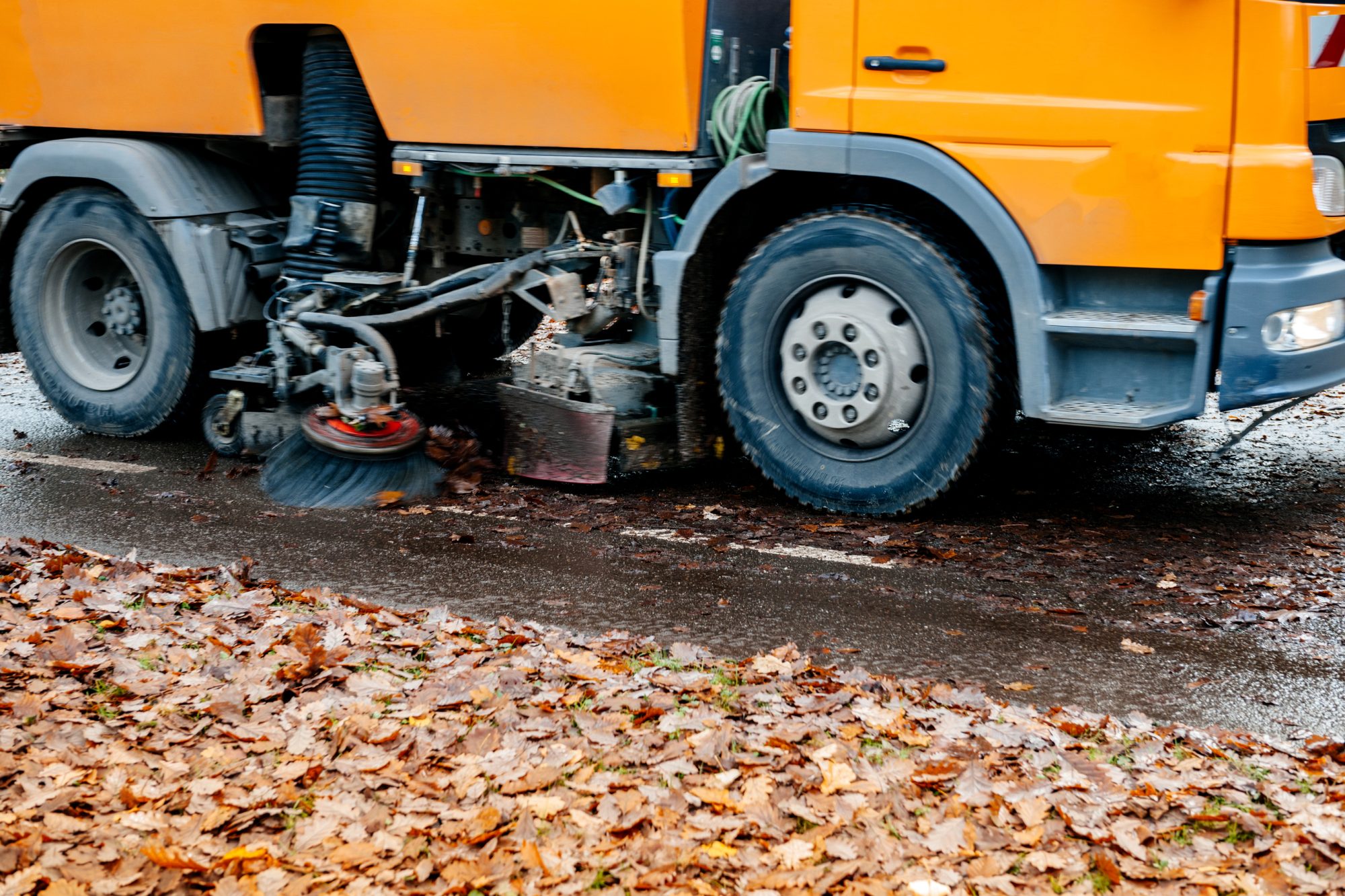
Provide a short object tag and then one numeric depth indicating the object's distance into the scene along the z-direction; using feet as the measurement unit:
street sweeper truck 15.43
